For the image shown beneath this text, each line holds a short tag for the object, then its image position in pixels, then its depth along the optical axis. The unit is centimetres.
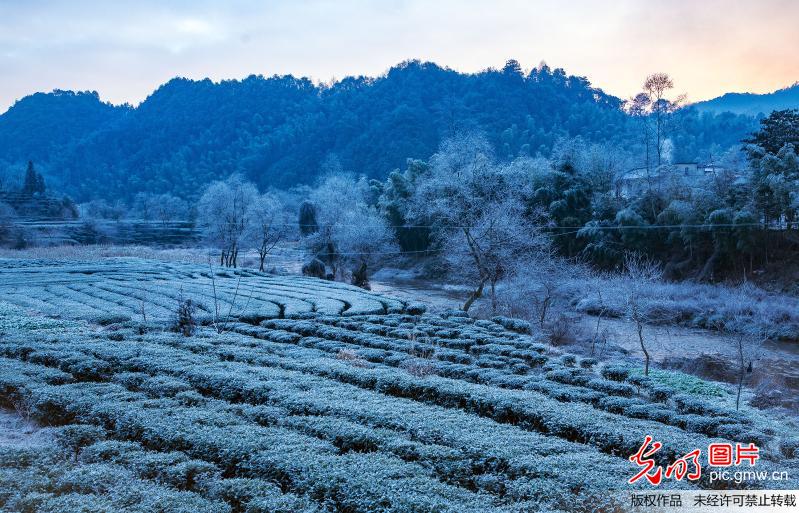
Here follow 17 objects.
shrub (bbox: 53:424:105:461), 907
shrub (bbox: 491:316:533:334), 2431
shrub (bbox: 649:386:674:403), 1442
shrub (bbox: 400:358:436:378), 1470
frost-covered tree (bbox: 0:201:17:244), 6066
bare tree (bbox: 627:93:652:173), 5539
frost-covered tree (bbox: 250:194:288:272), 5425
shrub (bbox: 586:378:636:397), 1411
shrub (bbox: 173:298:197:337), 1916
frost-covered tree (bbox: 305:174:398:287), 5059
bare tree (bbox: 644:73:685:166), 5275
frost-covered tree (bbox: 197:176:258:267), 5553
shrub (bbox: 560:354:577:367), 1792
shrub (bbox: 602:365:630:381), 1642
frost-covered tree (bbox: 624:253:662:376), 2089
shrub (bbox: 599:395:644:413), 1254
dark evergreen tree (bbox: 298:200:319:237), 6106
